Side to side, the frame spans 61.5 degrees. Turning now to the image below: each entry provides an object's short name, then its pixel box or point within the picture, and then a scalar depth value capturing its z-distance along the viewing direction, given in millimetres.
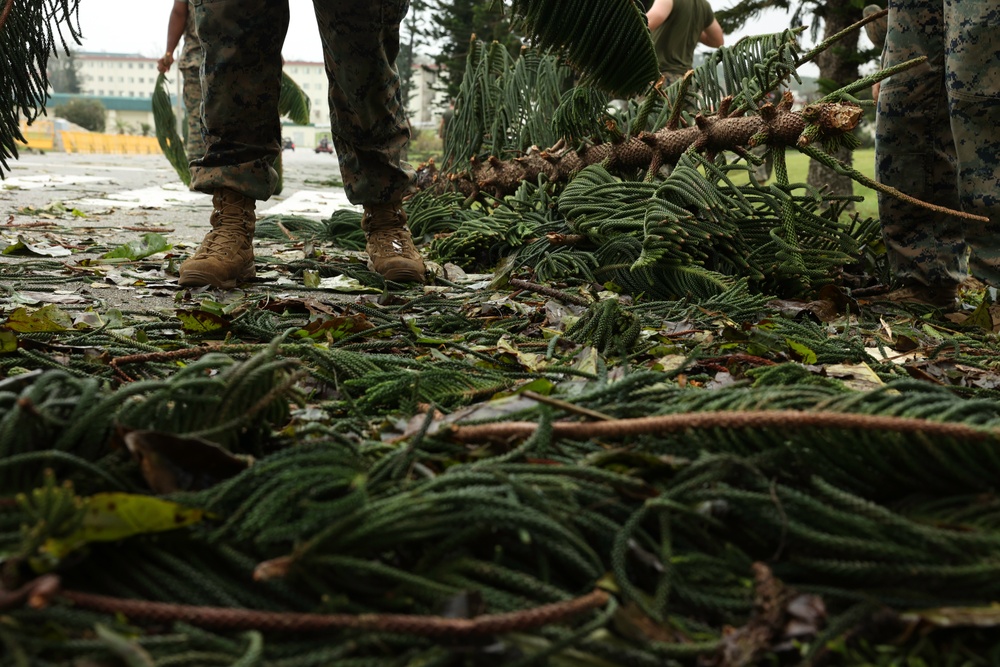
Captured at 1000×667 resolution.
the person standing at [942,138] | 2230
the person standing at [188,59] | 5164
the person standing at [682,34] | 4840
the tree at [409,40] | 18312
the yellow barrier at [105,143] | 34309
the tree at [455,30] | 16406
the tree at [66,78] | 85250
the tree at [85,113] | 57875
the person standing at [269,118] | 2564
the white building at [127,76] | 106750
